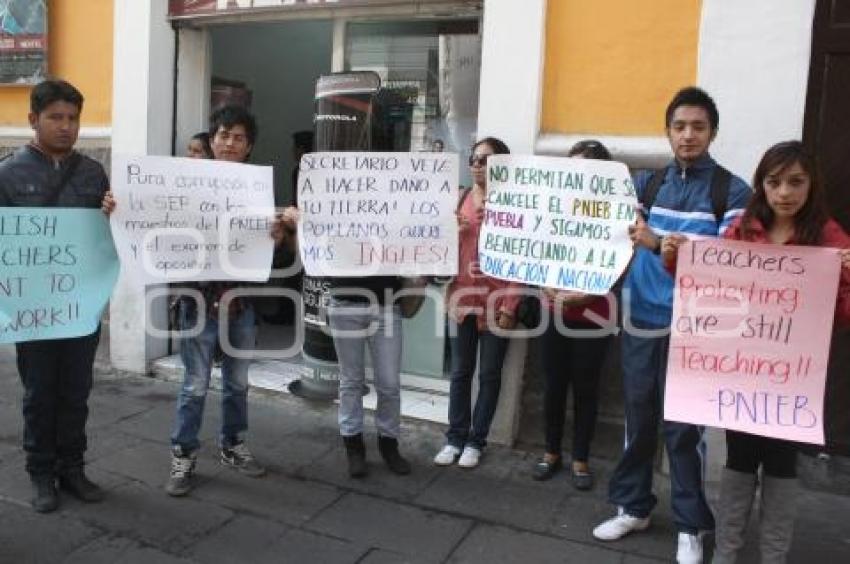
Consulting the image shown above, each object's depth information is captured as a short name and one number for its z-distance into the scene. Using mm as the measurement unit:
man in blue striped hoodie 3184
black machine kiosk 4965
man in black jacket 3520
